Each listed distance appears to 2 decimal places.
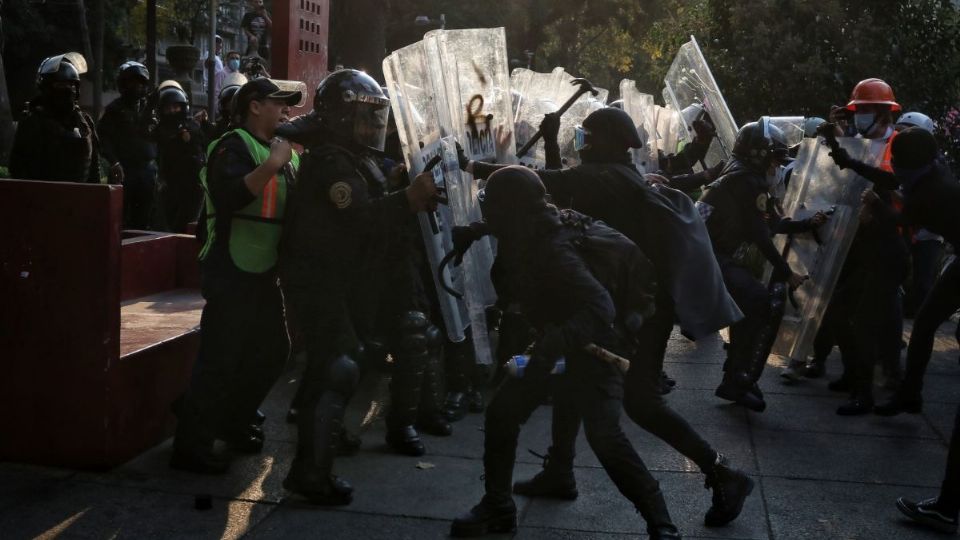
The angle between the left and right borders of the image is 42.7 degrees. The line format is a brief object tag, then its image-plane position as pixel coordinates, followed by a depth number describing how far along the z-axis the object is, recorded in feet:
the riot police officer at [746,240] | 24.76
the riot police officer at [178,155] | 34.40
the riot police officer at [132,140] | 33.63
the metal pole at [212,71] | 56.95
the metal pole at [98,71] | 82.64
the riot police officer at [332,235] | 17.78
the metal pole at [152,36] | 71.46
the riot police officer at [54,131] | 27.04
